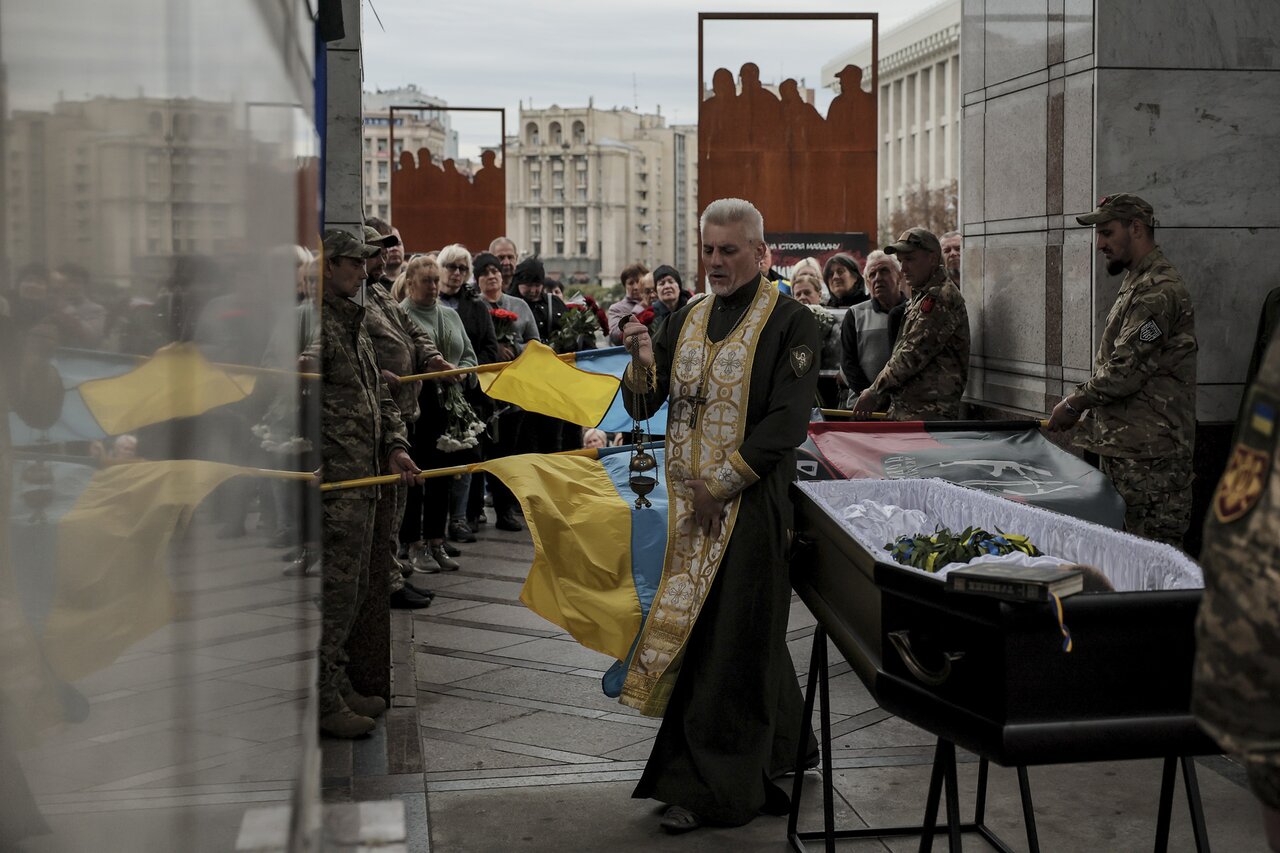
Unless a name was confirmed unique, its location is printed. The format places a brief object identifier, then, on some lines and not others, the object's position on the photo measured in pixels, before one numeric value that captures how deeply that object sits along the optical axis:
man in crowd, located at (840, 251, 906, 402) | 9.00
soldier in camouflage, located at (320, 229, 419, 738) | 5.54
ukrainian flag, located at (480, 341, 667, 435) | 7.54
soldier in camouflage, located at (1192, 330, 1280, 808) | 1.58
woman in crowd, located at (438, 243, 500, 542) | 10.34
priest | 4.80
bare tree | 67.94
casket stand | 2.86
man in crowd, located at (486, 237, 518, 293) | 13.44
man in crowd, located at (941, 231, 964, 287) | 10.16
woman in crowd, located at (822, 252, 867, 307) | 11.22
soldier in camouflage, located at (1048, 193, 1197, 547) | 6.44
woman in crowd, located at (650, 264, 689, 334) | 12.45
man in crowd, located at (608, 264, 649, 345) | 12.99
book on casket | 2.79
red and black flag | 6.21
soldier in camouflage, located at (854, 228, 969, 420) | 8.02
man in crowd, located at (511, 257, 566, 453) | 11.72
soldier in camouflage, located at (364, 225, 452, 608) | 6.74
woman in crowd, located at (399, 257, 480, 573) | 9.20
